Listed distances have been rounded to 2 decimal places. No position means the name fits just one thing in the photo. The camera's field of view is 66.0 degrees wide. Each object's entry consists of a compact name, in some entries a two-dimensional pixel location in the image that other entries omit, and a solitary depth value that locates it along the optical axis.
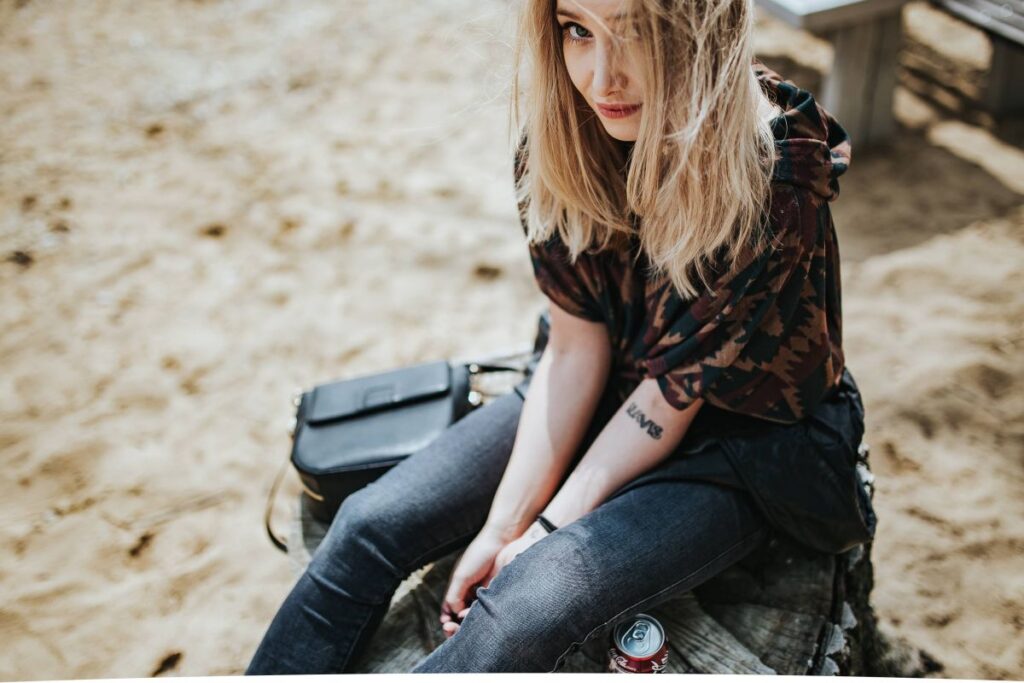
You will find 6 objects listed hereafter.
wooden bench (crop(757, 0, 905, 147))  3.35
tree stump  1.56
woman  1.30
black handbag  1.88
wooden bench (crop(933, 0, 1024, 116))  3.32
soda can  1.40
